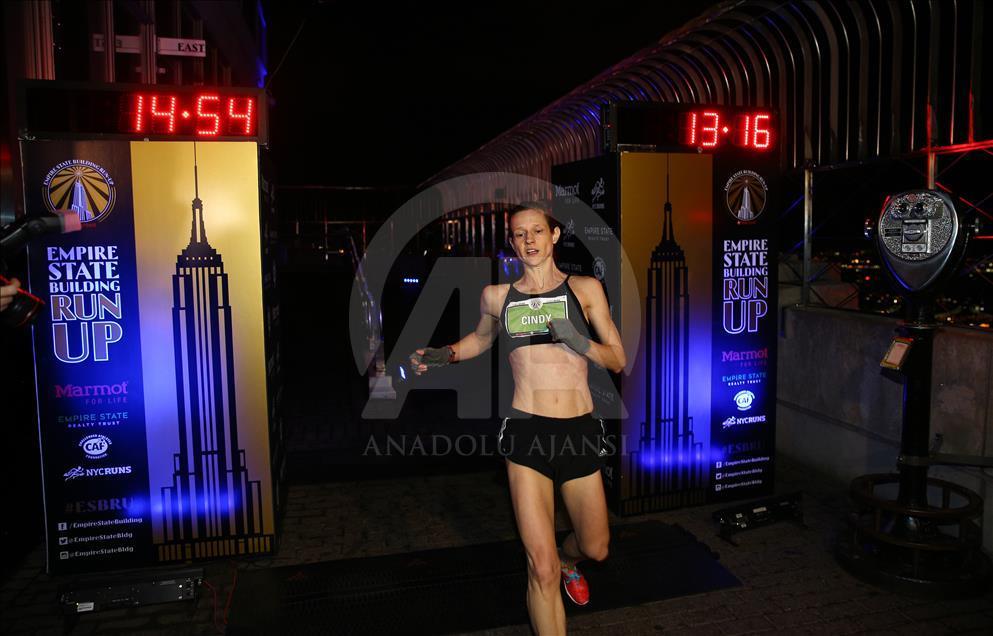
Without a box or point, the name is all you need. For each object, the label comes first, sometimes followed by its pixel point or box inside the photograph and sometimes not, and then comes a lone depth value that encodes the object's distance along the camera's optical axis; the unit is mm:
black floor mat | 4078
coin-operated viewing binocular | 4184
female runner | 3570
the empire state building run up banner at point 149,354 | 4383
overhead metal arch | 5305
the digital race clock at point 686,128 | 5113
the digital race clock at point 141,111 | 4211
